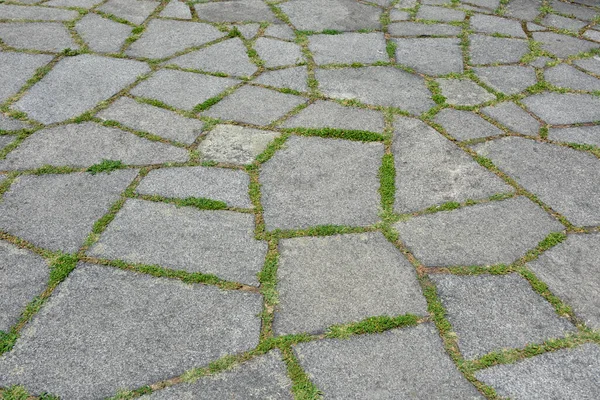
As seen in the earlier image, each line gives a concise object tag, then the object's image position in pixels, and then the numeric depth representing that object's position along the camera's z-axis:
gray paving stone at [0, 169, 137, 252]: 2.39
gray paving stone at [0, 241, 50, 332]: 2.06
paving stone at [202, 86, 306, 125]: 3.23
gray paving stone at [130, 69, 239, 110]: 3.38
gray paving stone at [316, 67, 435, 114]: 3.43
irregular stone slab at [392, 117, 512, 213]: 2.67
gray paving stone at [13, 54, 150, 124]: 3.25
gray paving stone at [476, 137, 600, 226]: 2.65
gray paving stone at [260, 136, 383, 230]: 2.53
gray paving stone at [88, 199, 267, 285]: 2.27
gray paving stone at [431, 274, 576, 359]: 2.01
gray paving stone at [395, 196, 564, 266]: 2.35
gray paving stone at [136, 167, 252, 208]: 2.62
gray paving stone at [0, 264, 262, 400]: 1.85
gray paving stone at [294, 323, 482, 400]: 1.83
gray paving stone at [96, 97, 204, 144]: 3.07
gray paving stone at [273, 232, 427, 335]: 2.08
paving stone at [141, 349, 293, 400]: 1.80
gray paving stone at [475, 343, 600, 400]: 1.84
